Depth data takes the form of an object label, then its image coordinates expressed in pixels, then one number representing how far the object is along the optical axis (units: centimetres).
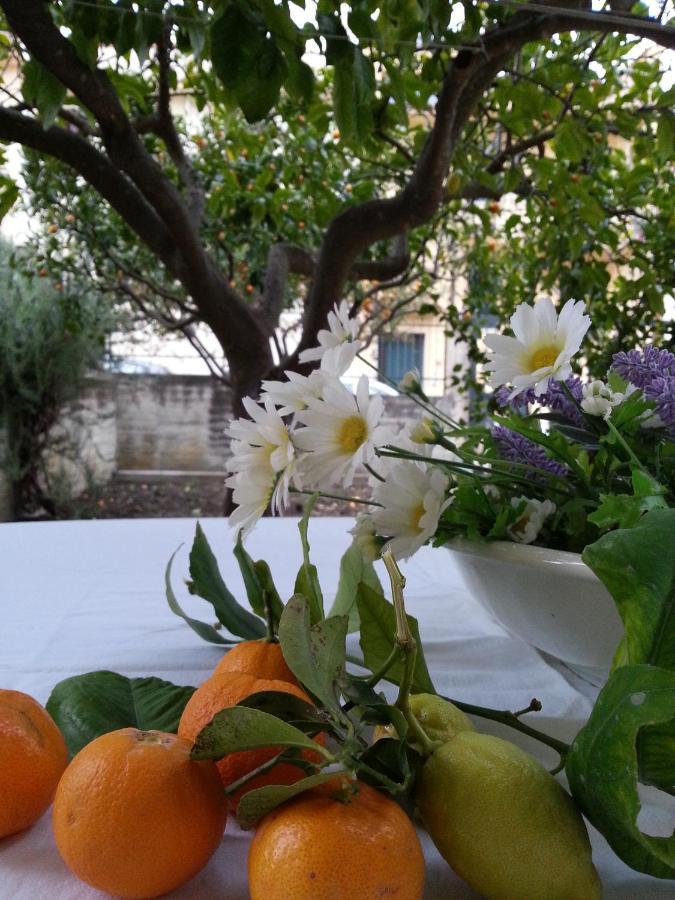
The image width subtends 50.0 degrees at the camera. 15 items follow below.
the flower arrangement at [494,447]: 35
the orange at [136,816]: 24
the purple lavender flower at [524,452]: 40
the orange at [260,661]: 36
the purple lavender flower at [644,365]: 39
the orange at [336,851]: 22
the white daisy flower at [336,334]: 39
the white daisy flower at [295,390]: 36
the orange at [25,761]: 29
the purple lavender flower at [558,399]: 41
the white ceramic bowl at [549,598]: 35
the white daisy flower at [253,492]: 38
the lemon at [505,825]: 23
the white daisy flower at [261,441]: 36
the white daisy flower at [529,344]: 36
